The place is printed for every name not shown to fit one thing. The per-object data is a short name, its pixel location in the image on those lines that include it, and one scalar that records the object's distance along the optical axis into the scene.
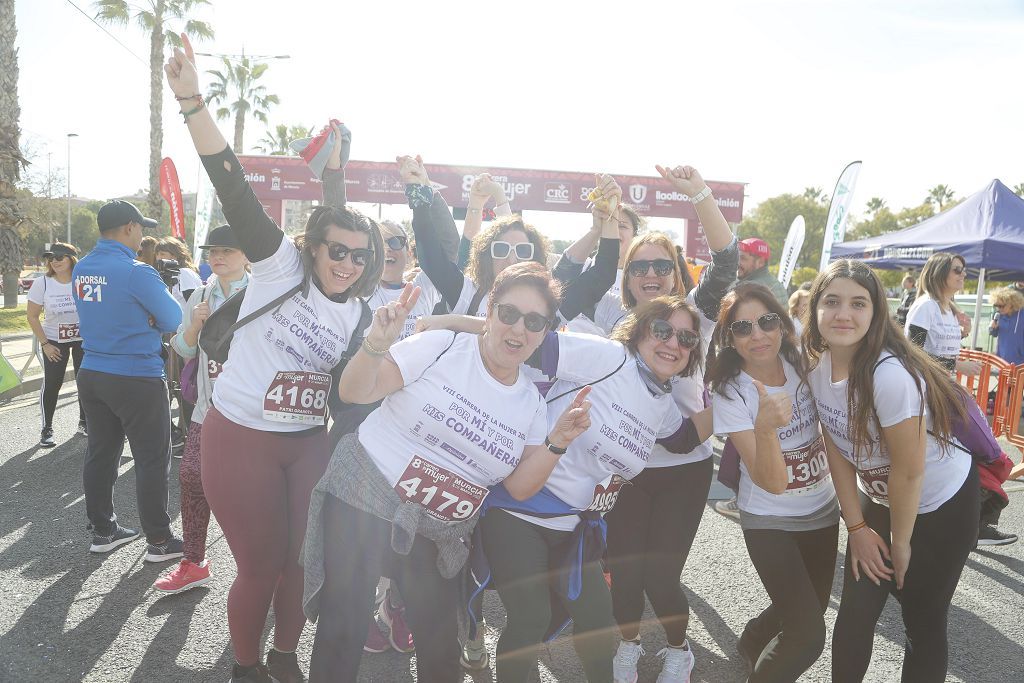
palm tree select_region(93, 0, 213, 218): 18.30
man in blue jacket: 3.76
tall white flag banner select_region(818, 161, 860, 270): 12.82
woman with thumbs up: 2.44
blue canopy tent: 8.67
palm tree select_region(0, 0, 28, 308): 10.61
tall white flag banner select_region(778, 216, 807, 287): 11.09
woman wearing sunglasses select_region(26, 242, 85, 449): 6.34
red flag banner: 13.66
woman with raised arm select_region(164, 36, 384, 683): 2.45
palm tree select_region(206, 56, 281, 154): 28.25
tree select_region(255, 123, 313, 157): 33.53
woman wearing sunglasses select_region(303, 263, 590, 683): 2.14
